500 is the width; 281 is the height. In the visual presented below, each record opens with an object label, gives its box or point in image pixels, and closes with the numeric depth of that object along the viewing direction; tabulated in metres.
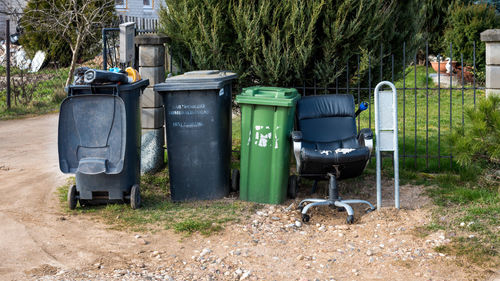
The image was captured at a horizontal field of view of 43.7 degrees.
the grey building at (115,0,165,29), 24.31
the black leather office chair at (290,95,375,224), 5.76
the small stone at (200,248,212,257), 4.76
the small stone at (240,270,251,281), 4.30
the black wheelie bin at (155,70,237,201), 6.10
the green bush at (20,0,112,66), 17.36
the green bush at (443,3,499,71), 13.59
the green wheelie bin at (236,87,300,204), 5.99
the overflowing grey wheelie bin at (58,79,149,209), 5.89
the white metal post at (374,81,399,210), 5.70
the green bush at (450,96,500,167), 5.88
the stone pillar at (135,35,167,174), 7.28
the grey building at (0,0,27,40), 23.12
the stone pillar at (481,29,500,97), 6.79
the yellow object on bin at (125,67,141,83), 6.43
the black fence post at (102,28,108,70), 7.66
